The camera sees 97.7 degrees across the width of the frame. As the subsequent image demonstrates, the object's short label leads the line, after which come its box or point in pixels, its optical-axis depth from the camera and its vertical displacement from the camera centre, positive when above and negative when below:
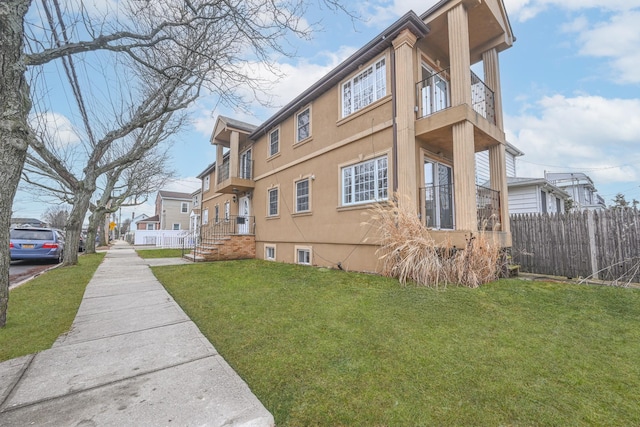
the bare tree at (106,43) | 3.49 +3.21
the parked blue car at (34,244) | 11.34 -0.40
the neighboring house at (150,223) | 50.61 +1.75
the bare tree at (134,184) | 18.19 +3.90
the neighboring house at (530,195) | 12.32 +1.44
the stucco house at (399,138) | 6.56 +2.44
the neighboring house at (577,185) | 19.70 +2.94
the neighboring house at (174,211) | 39.62 +3.04
